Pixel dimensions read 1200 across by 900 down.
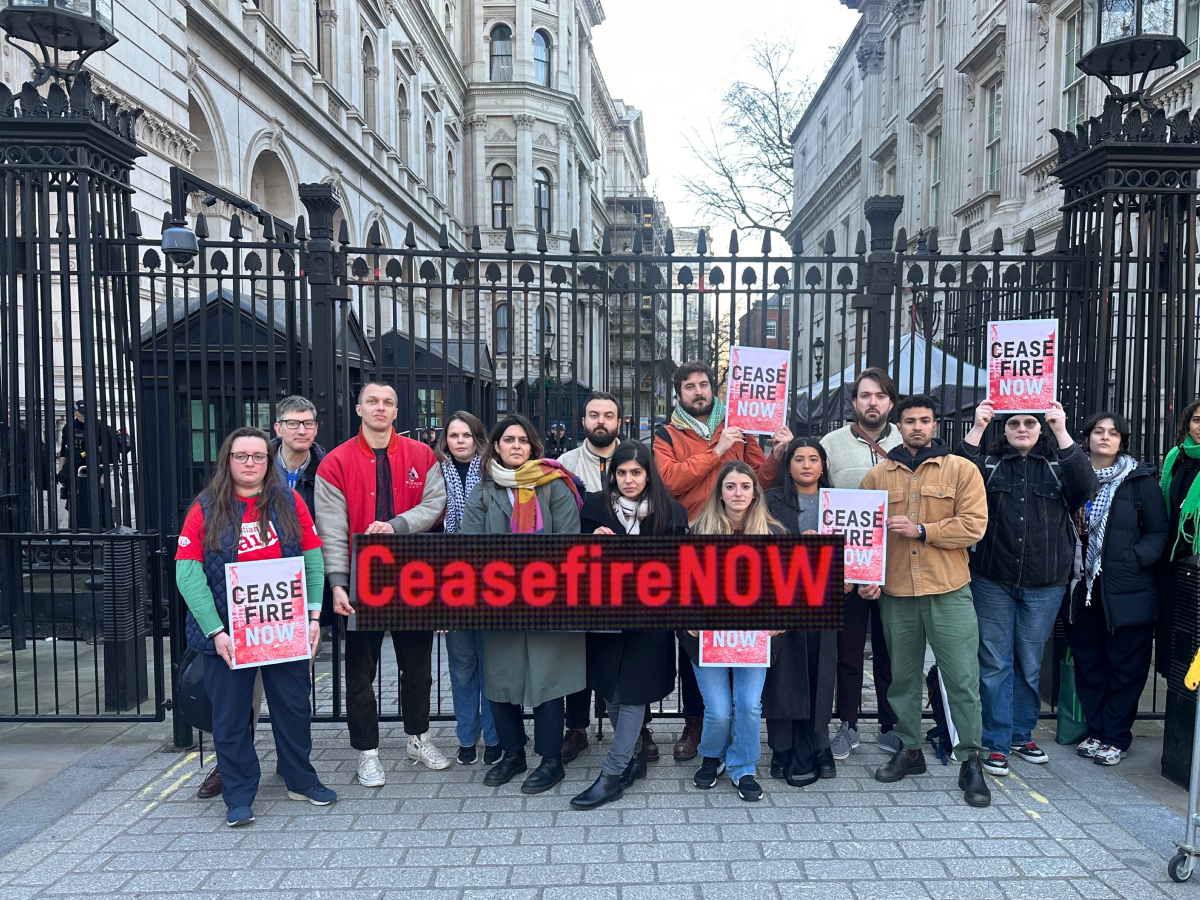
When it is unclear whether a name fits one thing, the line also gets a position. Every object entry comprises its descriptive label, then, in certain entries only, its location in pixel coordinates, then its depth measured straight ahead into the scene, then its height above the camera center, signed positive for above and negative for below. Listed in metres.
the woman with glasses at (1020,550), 4.56 -0.74
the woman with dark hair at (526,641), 4.41 -1.20
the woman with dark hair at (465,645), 4.72 -1.29
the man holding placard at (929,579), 4.40 -0.88
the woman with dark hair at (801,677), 4.43 -1.42
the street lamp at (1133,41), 5.29 +2.50
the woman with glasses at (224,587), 4.03 -0.84
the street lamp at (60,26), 5.05 +2.56
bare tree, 34.22 +11.90
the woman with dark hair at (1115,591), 4.70 -1.00
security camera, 5.25 +1.15
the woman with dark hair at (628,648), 4.34 -1.24
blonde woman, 4.34 -1.40
